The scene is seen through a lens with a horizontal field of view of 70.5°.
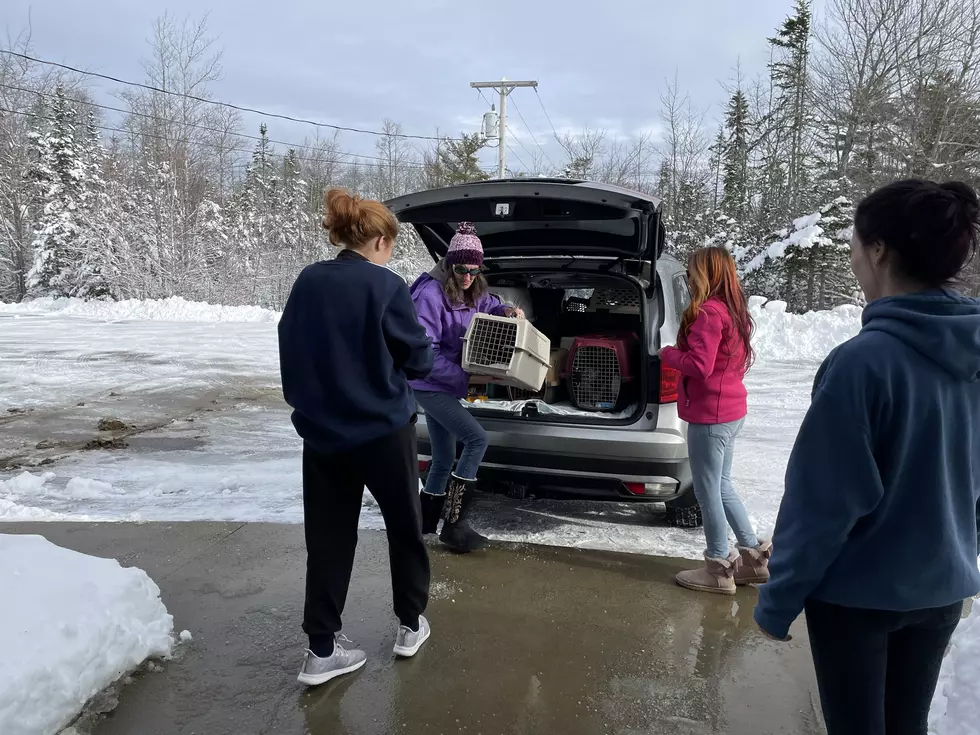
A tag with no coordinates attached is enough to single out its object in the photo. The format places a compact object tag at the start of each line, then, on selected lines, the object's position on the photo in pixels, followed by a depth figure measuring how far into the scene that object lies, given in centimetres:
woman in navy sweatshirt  252
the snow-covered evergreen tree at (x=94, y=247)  2650
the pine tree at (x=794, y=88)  2561
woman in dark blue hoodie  144
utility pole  2758
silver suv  377
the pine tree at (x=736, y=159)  3228
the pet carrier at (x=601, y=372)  473
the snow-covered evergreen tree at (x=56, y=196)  2742
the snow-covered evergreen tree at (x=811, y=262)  1777
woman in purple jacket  382
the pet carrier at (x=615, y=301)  566
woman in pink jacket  332
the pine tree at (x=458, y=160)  3678
